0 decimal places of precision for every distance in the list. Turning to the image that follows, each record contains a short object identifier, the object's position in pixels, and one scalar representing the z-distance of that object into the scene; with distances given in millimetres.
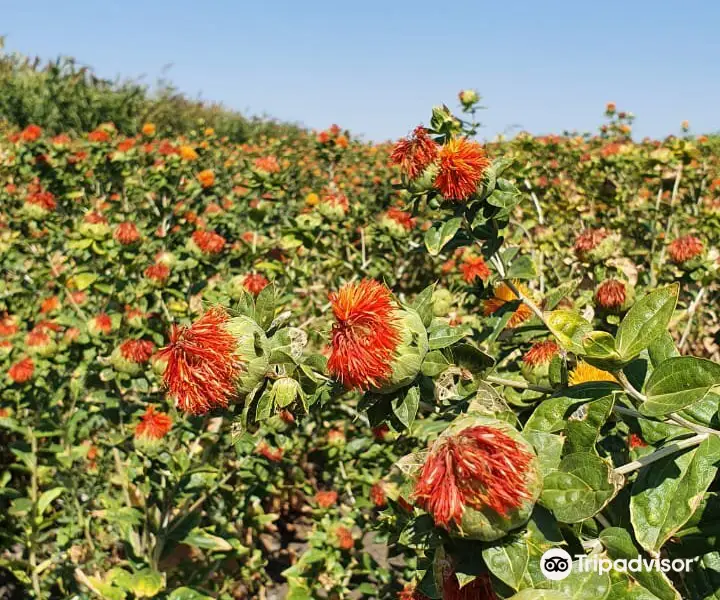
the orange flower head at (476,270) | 2055
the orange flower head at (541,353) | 1406
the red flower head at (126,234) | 2637
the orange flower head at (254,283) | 2199
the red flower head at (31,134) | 4055
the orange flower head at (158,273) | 2348
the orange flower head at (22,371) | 2596
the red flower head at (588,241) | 2006
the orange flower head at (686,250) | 2098
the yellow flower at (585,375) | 1240
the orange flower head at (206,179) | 3393
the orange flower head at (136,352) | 2139
